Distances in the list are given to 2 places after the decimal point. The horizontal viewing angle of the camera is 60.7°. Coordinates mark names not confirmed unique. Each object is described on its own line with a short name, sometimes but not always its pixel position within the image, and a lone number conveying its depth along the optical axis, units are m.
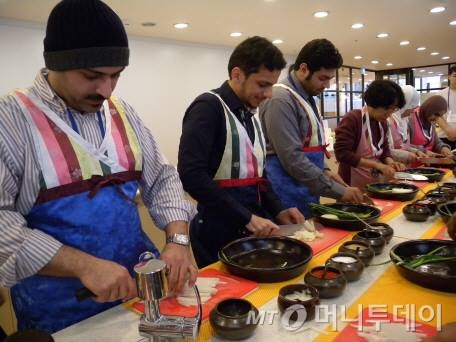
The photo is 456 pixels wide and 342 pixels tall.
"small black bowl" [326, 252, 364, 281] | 1.20
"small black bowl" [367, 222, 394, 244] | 1.53
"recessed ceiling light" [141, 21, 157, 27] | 5.26
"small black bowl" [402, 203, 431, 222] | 1.82
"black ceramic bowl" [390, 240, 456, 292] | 1.12
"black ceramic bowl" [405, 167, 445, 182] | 2.80
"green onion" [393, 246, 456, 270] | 1.26
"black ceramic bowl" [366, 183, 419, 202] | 2.24
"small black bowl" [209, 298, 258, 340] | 0.90
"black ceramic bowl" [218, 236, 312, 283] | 1.22
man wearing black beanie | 0.99
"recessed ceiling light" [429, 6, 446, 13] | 5.40
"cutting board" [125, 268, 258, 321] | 1.04
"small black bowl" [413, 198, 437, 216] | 1.92
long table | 0.95
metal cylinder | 0.80
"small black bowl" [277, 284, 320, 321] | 0.99
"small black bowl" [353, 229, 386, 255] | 1.42
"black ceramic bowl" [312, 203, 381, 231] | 1.71
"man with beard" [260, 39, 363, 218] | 2.08
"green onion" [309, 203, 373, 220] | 1.77
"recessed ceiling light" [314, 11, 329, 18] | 5.20
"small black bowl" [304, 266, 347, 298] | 1.09
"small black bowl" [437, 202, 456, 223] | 1.74
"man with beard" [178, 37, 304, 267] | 1.57
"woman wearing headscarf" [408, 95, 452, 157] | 4.07
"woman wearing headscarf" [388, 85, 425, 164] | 3.53
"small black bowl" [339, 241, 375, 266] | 1.31
